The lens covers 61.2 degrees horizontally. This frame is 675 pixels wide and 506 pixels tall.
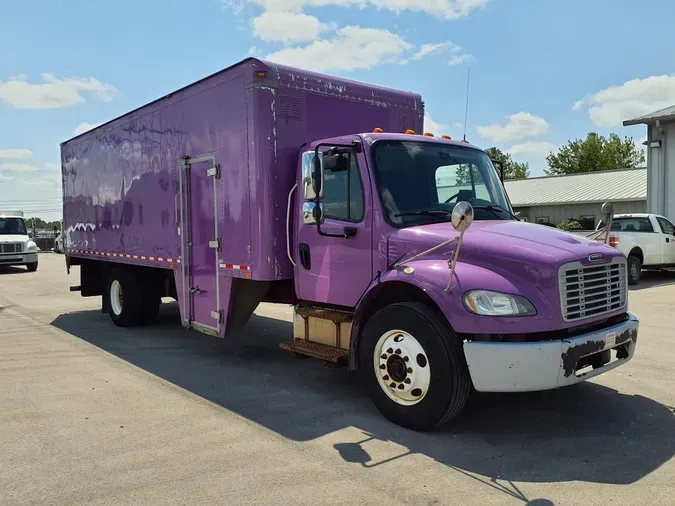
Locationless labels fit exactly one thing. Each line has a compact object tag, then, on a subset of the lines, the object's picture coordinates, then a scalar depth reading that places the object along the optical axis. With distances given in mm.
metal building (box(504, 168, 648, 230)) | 28359
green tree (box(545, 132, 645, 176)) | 52500
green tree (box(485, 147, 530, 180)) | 70625
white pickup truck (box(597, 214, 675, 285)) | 14828
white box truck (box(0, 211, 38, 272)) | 22219
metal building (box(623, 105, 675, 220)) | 18938
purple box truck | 4113
